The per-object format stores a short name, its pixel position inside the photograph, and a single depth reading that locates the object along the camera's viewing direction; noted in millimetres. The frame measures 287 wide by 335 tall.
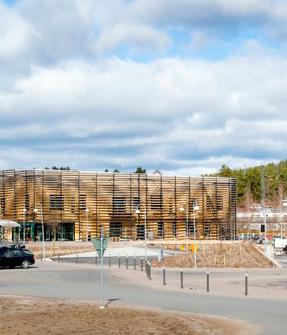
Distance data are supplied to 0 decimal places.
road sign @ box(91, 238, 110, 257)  24641
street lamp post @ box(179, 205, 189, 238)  118631
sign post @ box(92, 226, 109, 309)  24578
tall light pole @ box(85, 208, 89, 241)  111400
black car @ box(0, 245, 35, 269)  49219
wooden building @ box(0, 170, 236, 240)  110438
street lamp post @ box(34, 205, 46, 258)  100875
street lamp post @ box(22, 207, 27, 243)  105675
